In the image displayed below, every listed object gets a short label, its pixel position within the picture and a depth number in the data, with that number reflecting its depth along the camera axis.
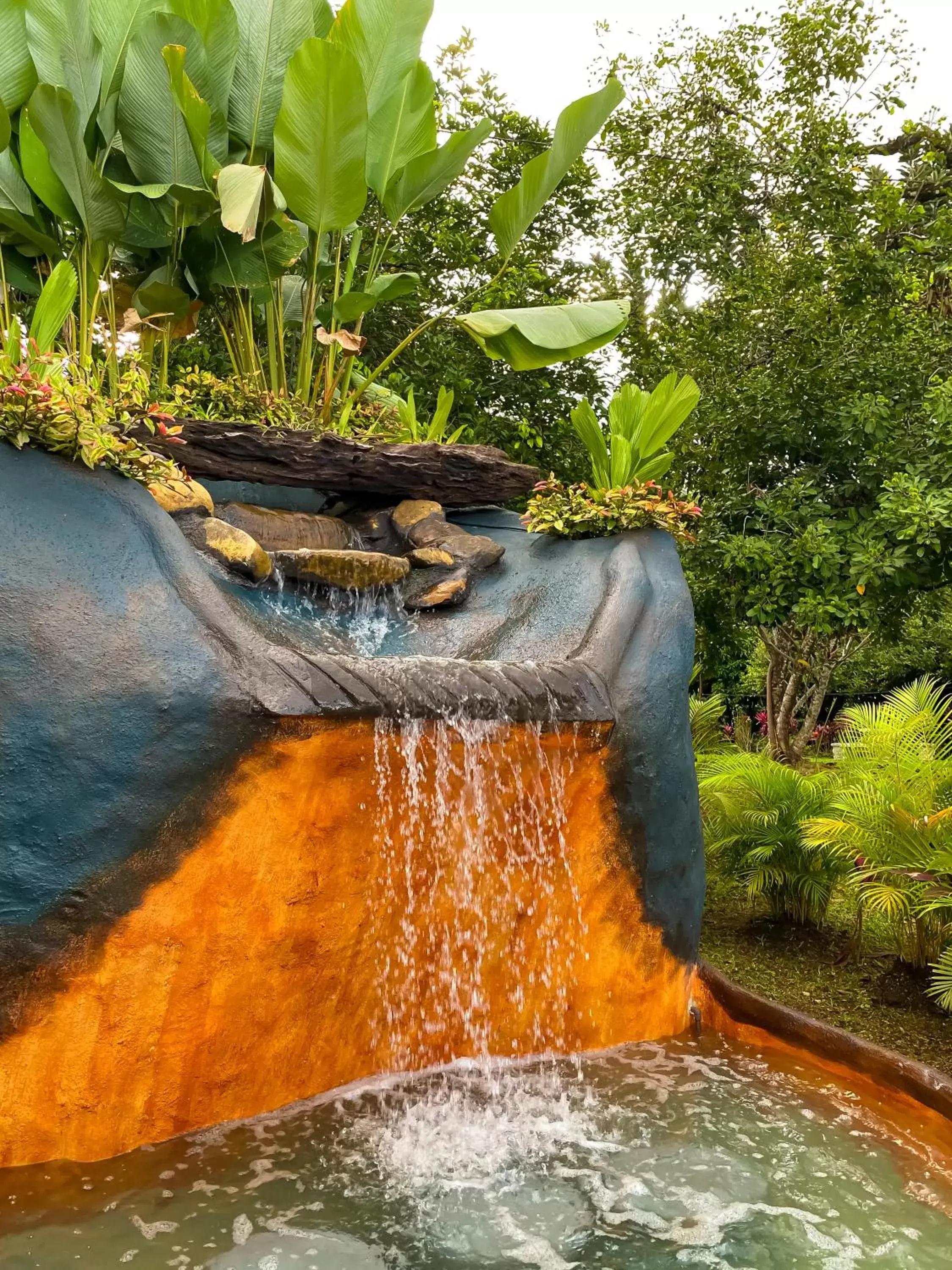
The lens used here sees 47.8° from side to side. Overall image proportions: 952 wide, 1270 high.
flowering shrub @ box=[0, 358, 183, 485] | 3.73
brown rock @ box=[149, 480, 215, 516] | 5.02
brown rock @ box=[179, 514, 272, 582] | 5.16
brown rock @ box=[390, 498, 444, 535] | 6.28
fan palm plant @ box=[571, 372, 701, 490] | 5.95
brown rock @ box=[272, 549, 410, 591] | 5.43
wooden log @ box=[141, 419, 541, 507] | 5.68
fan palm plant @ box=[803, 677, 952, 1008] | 5.24
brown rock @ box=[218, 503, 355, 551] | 5.85
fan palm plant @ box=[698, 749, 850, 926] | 6.59
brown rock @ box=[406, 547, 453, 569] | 5.94
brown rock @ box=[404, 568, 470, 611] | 5.68
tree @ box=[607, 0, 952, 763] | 7.29
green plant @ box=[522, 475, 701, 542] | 5.69
